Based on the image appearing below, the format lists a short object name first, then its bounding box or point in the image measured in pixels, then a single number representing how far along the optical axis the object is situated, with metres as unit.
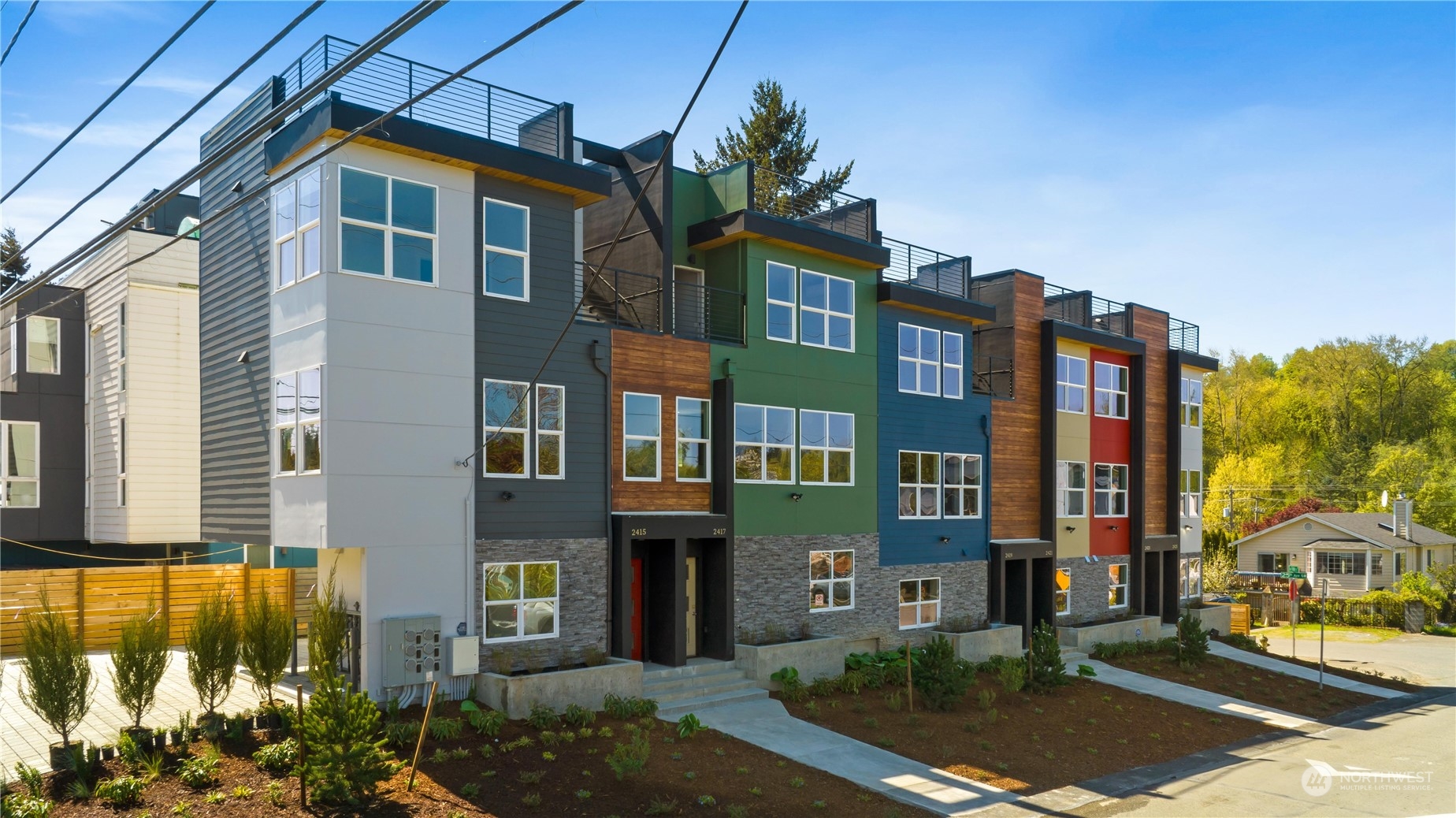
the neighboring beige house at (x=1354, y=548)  46.53
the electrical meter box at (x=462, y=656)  14.45
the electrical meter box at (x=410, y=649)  13.93
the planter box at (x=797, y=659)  18.12
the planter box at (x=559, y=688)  14.34
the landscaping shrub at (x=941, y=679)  18.12
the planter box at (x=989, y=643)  22.22
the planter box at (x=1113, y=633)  25.62
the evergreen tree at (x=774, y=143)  42.56
